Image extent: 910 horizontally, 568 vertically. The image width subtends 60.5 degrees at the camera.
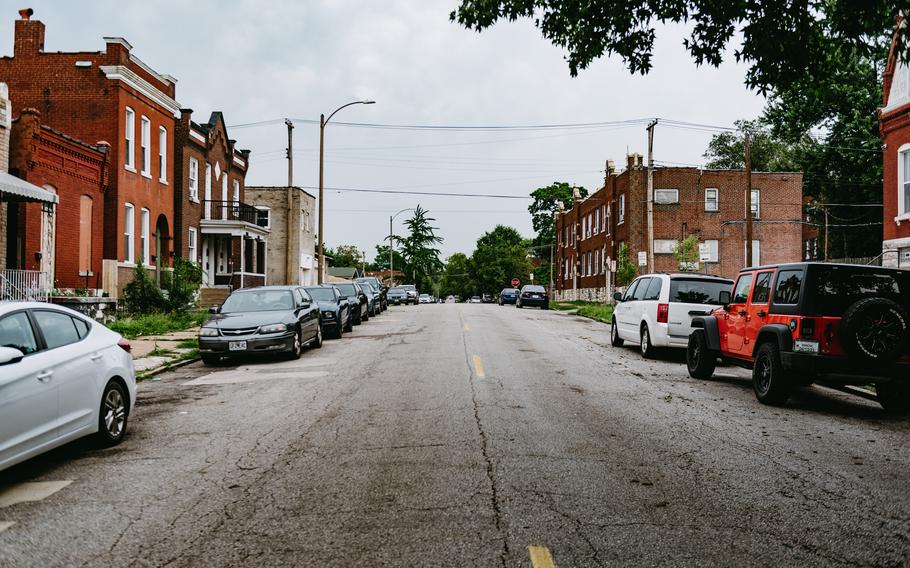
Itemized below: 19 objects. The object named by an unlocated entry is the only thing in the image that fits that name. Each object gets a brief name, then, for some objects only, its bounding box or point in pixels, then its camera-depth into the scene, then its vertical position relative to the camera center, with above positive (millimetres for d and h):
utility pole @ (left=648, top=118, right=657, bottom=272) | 31047 +4199
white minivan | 15258 -330
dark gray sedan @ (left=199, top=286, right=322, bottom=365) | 14867 -821
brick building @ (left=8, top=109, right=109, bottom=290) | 20422 +2156
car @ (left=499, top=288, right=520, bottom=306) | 54594 -683
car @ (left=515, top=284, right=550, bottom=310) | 45944 -617
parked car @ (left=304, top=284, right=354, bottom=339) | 21109 -706
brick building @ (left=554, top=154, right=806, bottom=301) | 45134 +4434
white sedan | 6035 -864
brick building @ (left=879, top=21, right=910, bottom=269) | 20891 +3399
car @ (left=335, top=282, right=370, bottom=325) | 26622 -538
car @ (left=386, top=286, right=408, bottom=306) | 57812 -826
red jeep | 9094 -486
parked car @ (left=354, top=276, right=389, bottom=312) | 38138 -211
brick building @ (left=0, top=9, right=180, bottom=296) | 25766 +6019
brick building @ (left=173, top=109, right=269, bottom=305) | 33344 +3340
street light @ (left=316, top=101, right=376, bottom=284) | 33875 +6212
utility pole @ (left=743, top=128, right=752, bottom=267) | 26631 +3213
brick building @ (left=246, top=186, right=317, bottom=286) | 50656 +3737
